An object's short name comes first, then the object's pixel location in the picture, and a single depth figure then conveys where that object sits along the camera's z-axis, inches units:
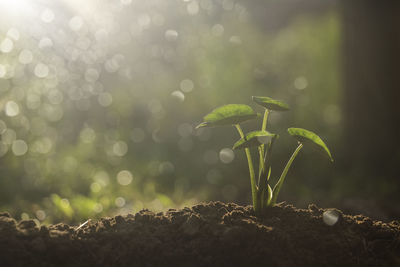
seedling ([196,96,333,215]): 38.6
